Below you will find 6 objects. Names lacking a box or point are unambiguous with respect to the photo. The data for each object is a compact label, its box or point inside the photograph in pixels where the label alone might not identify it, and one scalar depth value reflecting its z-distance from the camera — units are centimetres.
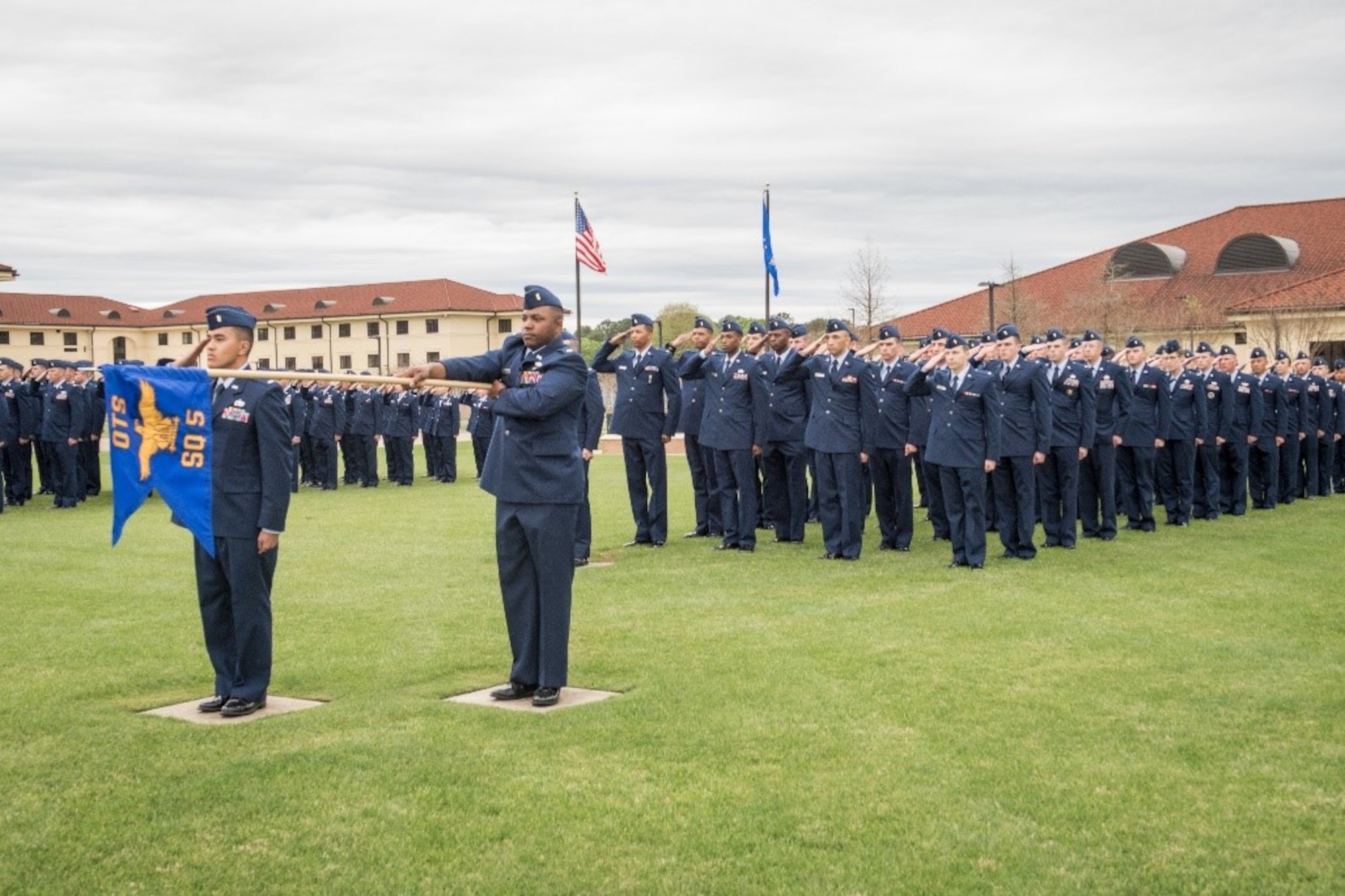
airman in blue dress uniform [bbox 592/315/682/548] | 1404
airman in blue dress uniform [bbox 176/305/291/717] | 683
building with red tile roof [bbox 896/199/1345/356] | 4116
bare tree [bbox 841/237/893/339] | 4319
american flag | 2944
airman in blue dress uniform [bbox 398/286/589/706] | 710
